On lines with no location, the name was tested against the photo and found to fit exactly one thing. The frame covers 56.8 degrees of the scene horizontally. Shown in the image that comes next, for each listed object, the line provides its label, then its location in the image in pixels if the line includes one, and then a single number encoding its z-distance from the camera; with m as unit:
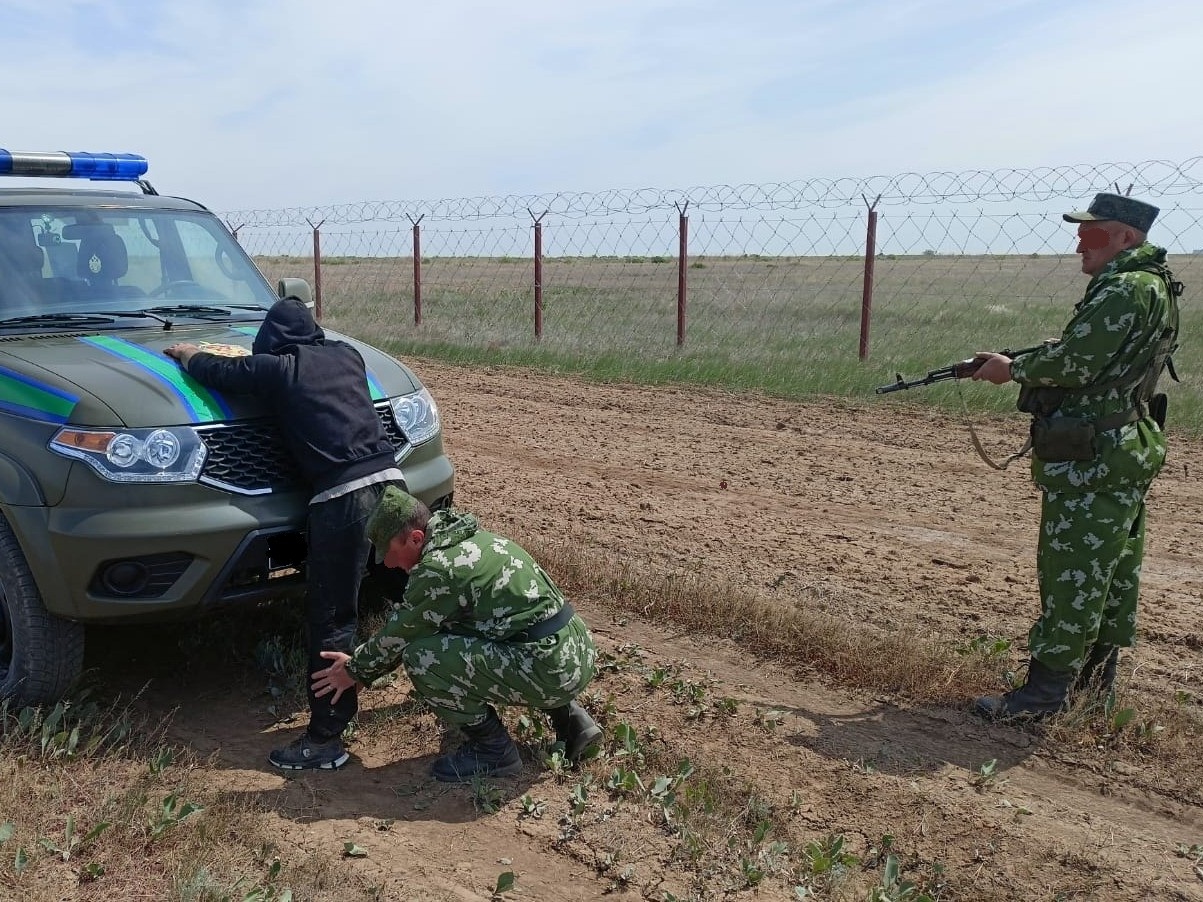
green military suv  3.82
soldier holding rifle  4.14
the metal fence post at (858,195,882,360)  12.73
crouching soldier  3.74
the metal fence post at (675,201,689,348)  13.86
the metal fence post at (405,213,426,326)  17.53
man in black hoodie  4.01
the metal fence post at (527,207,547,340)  15.60
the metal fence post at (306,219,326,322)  19.33
